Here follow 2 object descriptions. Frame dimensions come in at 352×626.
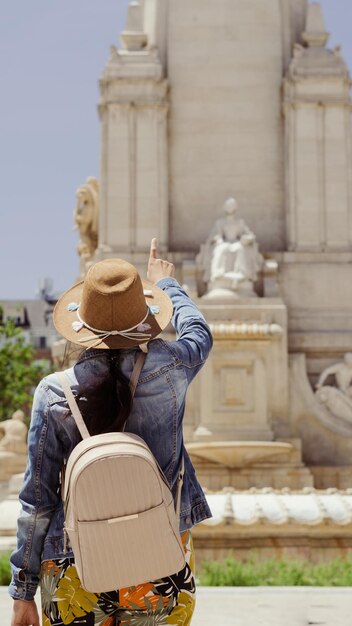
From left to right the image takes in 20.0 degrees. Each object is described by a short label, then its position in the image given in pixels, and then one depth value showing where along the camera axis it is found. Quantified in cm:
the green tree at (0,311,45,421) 4094
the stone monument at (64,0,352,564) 1791
